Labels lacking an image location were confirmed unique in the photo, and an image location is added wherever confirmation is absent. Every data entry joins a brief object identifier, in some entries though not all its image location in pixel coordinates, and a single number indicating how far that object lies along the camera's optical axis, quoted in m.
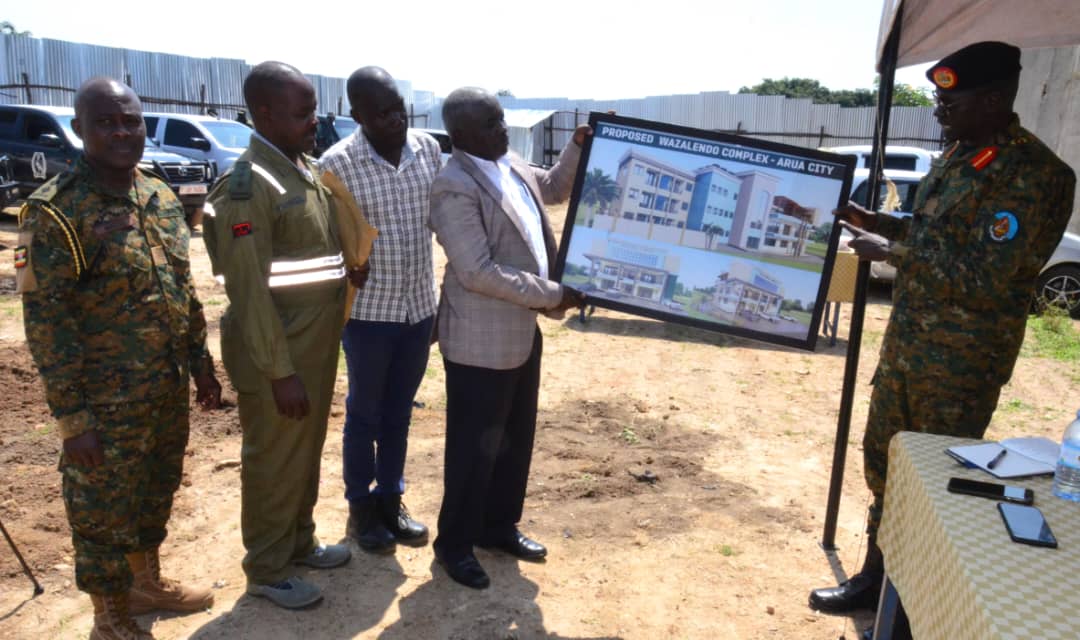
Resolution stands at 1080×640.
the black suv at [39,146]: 12.19
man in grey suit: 2.99
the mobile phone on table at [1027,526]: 1.85
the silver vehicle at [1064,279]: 9.12
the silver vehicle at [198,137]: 14.50
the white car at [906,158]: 13.41
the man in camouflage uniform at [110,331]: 2.53
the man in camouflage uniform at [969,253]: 2.75
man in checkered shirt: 3.29
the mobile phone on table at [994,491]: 2.07
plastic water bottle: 2.08
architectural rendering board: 3.25
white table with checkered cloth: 1.57
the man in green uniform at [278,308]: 2.77
